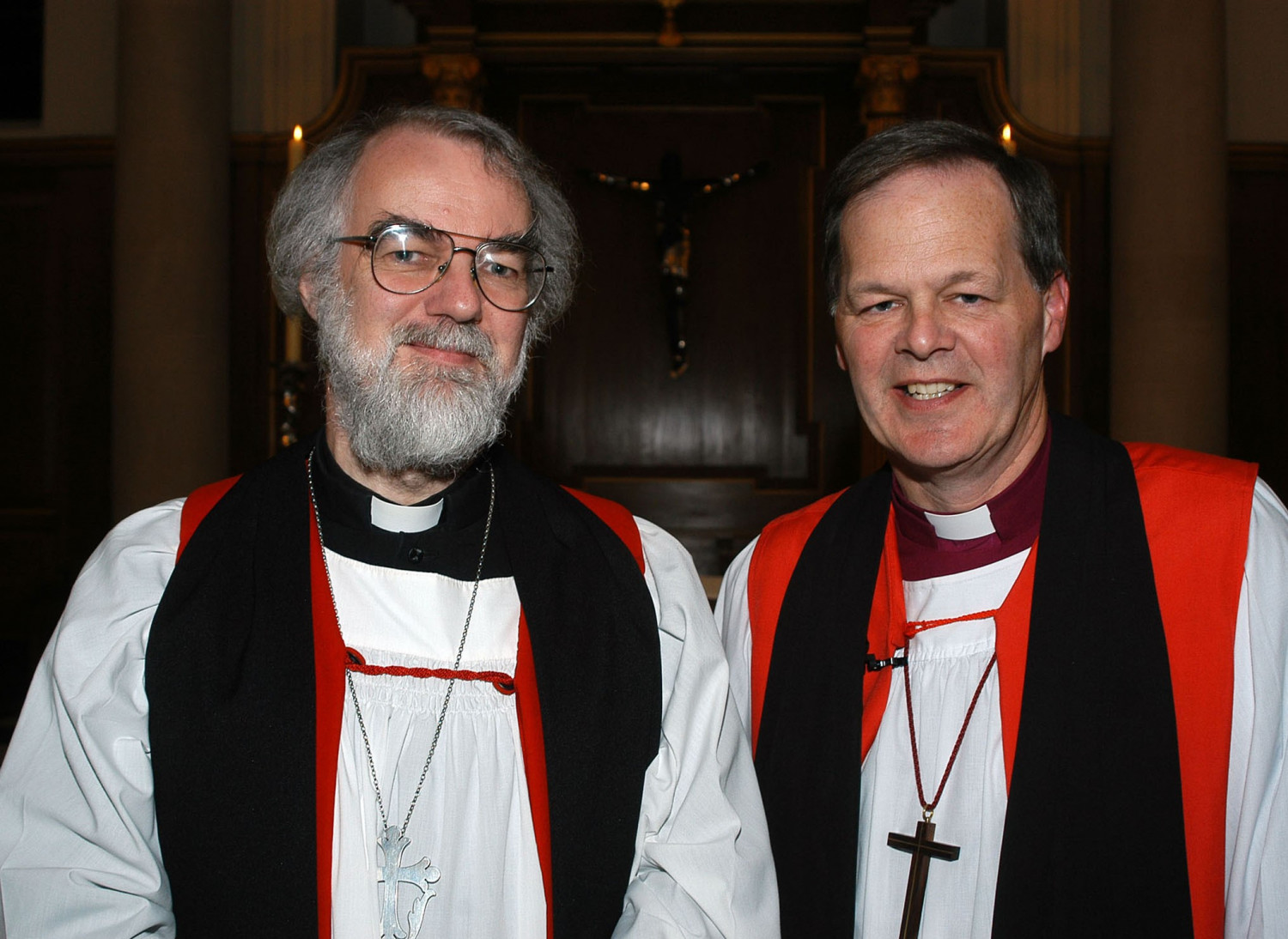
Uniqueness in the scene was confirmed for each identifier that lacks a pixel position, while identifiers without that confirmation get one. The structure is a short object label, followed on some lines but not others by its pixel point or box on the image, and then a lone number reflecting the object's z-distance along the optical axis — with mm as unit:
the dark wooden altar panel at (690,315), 5746
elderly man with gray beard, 1802
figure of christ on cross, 5496
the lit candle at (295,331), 3088
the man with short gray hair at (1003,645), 1949
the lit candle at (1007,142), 2465
